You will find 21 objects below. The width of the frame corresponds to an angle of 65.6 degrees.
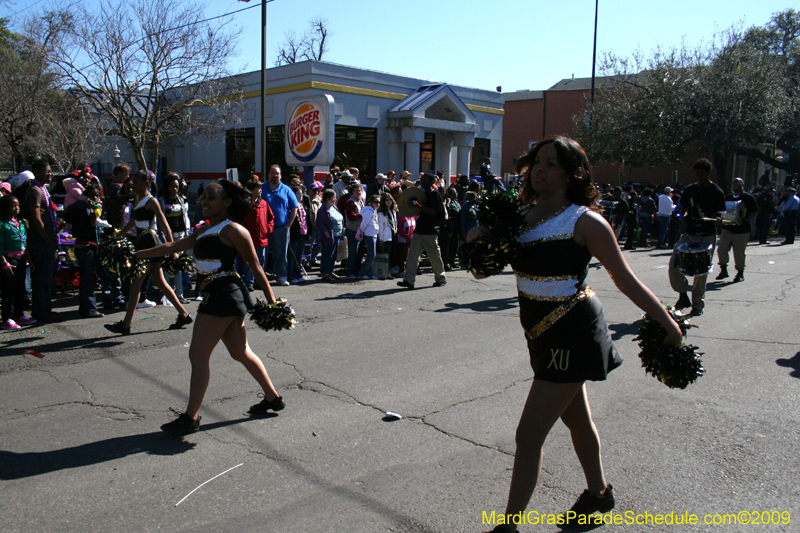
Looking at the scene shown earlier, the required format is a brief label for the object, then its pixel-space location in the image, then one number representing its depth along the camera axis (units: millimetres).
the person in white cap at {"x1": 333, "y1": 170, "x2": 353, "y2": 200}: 13898
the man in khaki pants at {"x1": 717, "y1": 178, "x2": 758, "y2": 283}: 10938
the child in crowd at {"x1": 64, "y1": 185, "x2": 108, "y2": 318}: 7859
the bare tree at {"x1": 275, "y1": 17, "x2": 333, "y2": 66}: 57750
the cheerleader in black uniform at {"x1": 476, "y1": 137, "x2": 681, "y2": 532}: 2822
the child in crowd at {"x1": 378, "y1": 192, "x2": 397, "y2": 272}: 11984
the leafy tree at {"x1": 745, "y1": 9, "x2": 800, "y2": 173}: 28594
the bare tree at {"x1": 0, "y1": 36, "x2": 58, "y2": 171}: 22312
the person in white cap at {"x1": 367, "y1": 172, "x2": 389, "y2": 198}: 14094
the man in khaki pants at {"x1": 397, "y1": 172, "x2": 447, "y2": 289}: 10711
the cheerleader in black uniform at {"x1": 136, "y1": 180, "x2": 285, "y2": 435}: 4285
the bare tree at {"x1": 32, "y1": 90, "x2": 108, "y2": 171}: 24422
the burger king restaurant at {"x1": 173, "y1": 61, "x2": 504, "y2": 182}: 26094
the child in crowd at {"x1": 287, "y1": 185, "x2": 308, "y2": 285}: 11477
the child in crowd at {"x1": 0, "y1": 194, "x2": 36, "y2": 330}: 7348
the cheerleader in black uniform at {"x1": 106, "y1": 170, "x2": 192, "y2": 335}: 7066
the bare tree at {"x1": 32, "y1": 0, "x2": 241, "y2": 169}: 20500
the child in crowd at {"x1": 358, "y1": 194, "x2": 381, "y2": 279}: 11656
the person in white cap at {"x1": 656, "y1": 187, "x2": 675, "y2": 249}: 18914
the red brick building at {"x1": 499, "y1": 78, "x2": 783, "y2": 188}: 44562
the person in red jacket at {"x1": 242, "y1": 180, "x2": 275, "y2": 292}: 9781
